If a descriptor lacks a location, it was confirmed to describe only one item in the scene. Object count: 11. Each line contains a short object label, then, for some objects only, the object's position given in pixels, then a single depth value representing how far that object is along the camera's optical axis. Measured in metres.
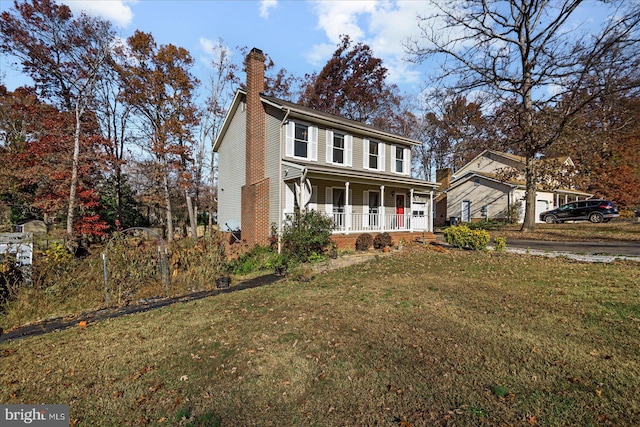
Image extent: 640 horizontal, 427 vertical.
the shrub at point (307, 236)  10.56
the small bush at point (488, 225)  24.05
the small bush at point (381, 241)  13.21
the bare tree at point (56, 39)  16.41
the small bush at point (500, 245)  12.30
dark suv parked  23.23
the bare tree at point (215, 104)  25.50
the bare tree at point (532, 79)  15.88
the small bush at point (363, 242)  12.91
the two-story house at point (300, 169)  13.34
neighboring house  26.23
